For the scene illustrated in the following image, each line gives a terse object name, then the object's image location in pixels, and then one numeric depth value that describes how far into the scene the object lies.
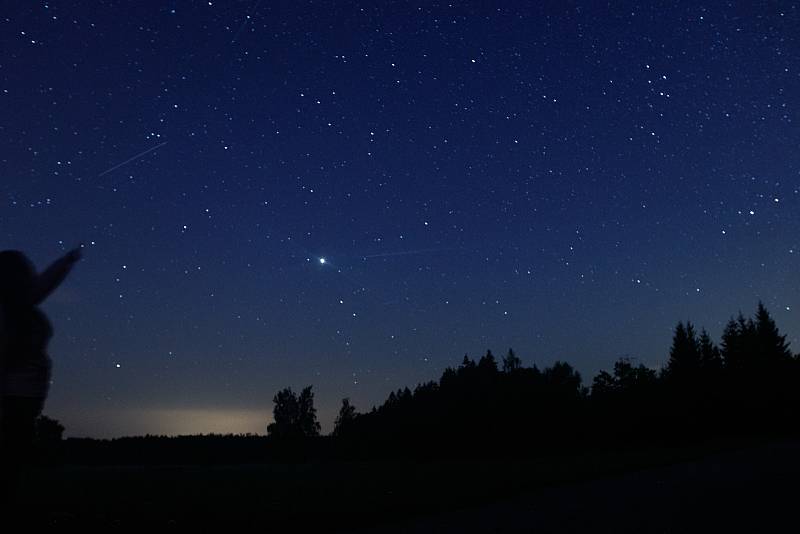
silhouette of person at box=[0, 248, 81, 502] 3.23
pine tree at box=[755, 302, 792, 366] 52.74
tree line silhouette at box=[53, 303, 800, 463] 48.62
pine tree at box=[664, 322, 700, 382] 58.34
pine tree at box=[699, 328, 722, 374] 57.38
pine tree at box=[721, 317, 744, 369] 55.13
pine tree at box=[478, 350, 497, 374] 87.75
